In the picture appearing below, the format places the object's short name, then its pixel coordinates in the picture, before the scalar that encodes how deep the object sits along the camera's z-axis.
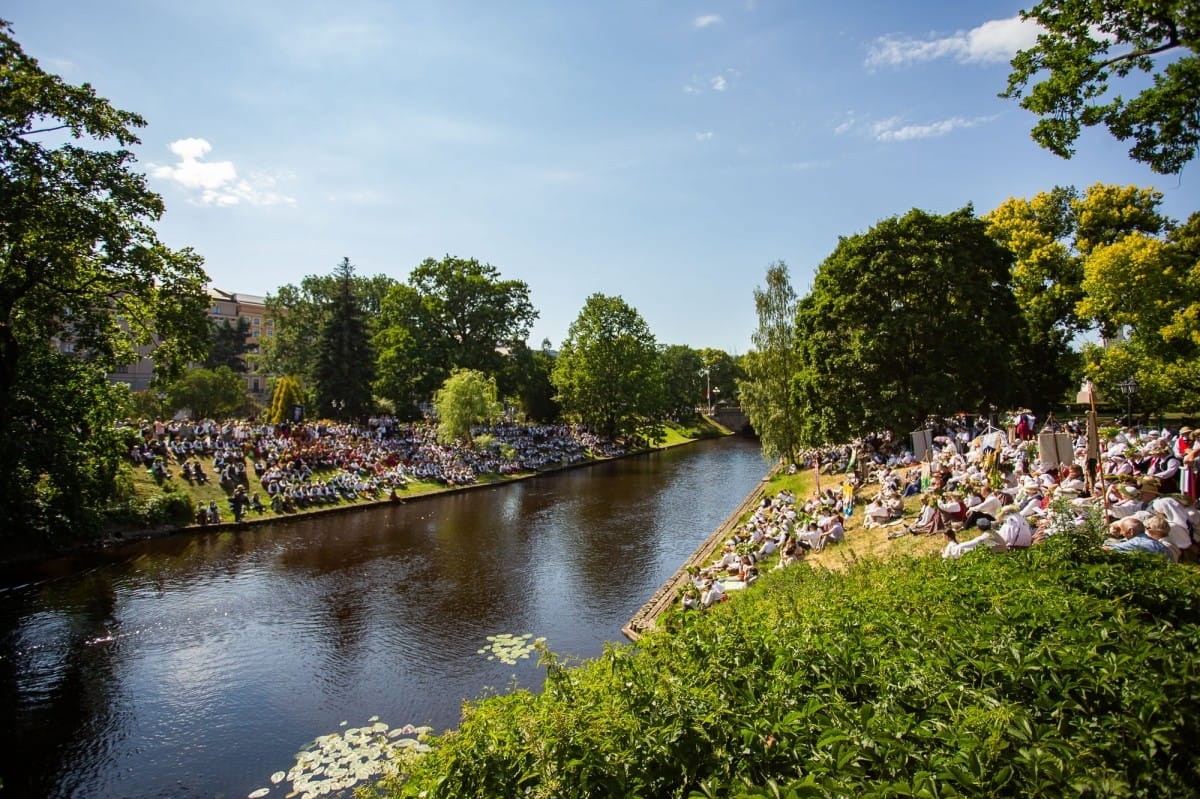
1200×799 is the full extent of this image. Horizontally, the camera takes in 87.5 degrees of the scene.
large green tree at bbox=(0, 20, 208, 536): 16.30
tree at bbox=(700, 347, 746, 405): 100.94
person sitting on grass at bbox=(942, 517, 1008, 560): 11.23
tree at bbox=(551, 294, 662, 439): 63.12
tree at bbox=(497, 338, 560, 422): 63.22
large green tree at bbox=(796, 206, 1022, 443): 26.86
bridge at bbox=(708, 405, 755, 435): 87.56
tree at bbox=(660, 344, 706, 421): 88.62
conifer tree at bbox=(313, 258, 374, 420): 50.62
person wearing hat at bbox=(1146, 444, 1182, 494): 13.56
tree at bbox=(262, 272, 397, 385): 72.31
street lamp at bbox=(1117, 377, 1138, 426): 25.31
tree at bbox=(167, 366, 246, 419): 56.59
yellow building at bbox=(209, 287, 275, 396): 92.83
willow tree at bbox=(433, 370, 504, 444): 46.88
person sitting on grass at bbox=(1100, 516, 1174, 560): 9.59
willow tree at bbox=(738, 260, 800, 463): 36.28
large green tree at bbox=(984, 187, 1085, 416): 32.86
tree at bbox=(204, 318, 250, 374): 77.62
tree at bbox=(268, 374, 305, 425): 47.25
